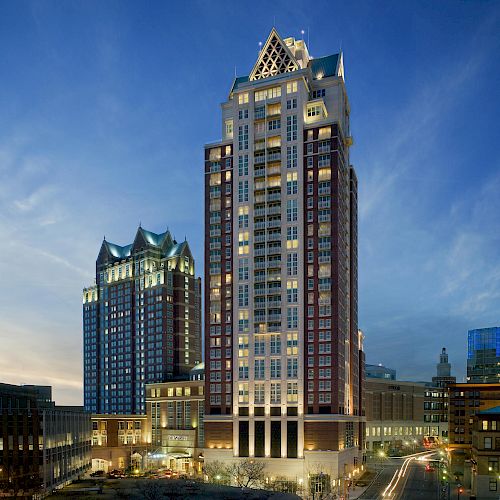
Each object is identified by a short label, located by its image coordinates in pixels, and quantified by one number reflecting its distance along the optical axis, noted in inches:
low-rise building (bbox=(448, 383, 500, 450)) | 6446.9
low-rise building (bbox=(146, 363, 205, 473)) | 7352.4
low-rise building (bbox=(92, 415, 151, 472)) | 7190.0
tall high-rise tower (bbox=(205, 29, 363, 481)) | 6082.7
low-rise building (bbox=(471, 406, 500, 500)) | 4709.6
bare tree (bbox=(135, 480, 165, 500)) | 3117.6
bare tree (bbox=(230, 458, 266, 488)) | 5429.6
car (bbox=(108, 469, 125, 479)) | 5954.7
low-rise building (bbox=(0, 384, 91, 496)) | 4512.8
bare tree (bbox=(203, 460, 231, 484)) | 5669.3
